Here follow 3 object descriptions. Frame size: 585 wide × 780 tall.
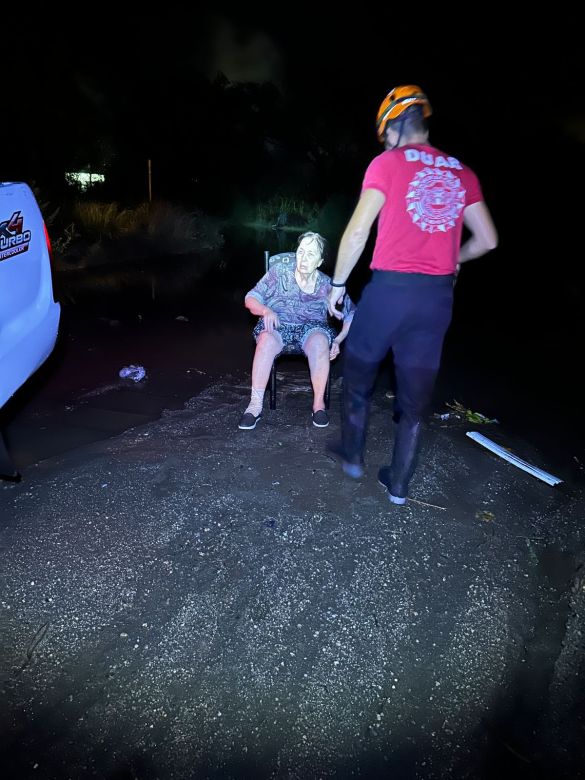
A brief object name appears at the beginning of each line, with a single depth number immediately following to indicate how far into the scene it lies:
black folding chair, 3.91
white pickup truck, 2.54
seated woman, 3.85
